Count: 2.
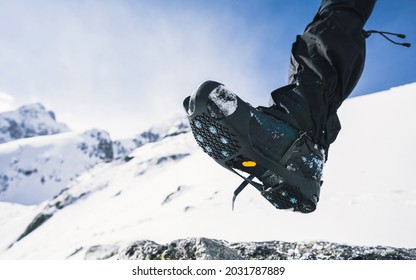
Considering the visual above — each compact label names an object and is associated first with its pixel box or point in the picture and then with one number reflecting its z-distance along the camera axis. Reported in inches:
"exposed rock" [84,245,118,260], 48.6
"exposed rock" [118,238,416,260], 34.8
